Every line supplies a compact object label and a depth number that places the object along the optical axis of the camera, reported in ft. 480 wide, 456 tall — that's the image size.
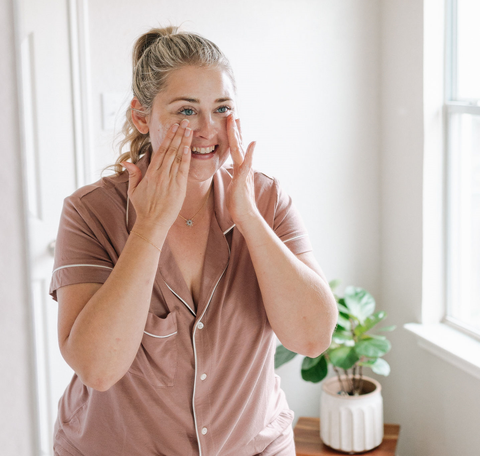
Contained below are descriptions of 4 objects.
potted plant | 6.05
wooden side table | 6.23
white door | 5.83
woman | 3.14
